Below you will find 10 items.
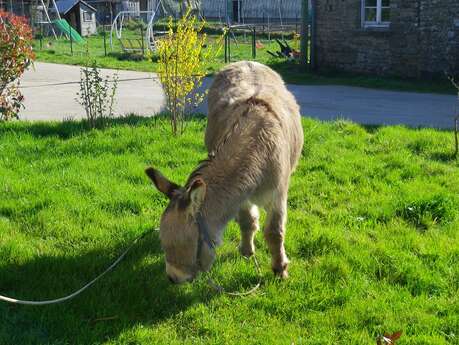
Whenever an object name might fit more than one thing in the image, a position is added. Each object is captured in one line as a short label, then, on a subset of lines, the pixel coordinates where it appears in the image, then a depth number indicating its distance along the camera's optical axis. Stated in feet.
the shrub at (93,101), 28.73
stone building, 55.06
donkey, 11.93
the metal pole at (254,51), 76.20
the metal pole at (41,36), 94.53
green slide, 102.27
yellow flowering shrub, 27.53
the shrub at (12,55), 30.94
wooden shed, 122.72
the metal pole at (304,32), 63.57
